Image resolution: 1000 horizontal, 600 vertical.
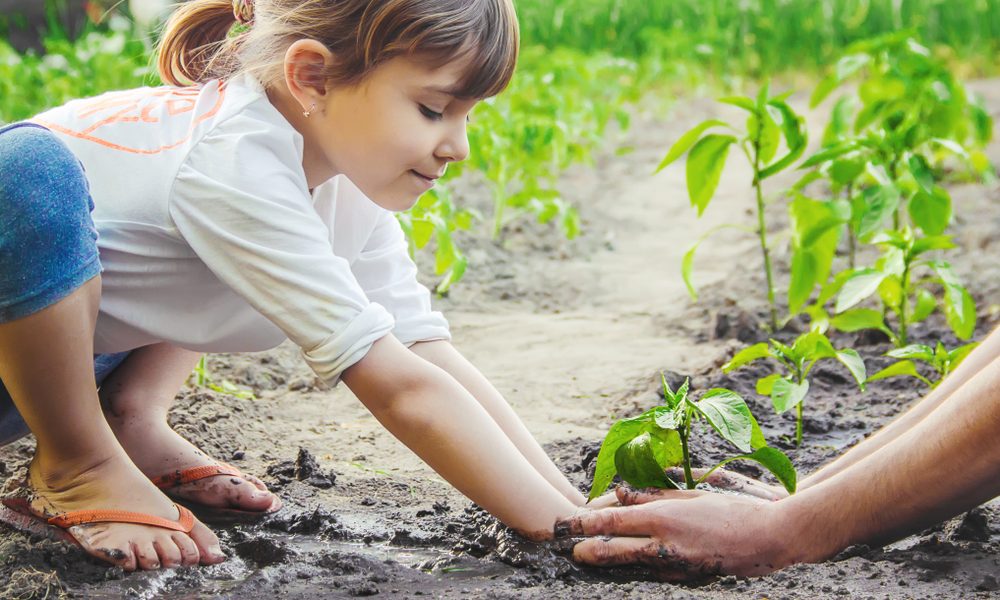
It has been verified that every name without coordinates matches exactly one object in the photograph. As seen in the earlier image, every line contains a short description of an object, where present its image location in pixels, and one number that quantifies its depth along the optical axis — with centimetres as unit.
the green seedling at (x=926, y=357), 192
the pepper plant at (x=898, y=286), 204
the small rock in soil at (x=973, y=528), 171
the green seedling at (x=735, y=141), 214
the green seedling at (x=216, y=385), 217
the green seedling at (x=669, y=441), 169
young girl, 168
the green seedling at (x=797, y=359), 189
